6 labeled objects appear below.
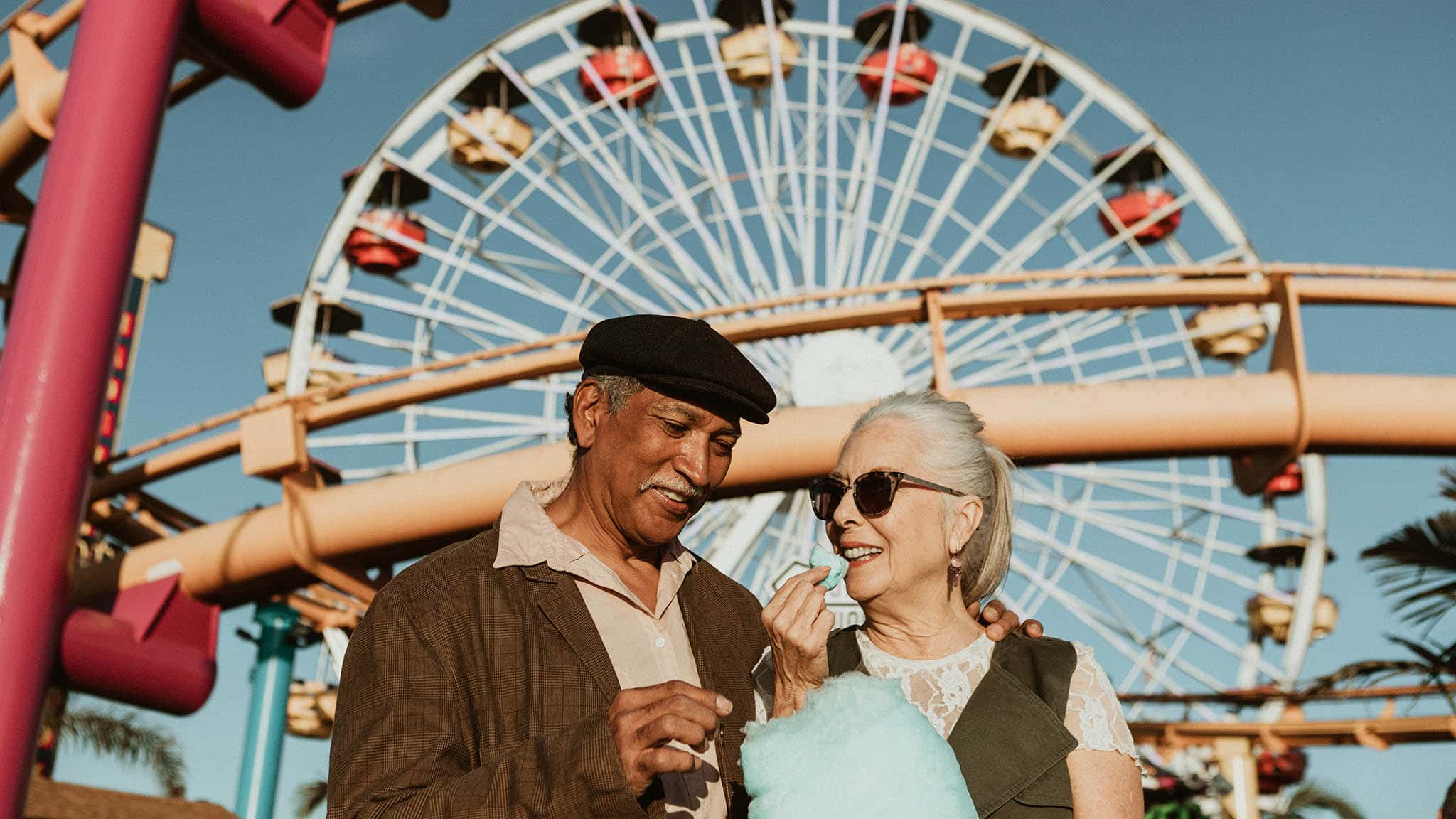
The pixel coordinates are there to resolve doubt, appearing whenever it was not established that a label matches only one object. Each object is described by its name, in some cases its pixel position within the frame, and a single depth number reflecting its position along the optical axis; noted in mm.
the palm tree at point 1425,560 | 6109
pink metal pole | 5277
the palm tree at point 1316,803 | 20969
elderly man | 1709
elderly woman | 2049
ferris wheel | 17109
